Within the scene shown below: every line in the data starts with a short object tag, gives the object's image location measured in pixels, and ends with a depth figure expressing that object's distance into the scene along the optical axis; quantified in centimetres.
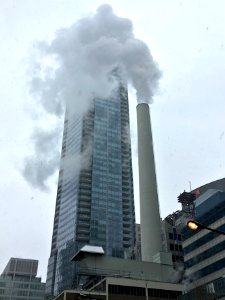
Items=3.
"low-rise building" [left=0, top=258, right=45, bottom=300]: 17250
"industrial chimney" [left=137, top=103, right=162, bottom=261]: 8531
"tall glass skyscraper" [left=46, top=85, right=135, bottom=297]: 16325
